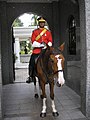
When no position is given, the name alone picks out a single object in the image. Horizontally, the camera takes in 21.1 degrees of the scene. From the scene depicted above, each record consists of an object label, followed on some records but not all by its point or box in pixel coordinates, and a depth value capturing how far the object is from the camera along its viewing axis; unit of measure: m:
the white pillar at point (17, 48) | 19.59
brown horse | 4.37
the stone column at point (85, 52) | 4.86
